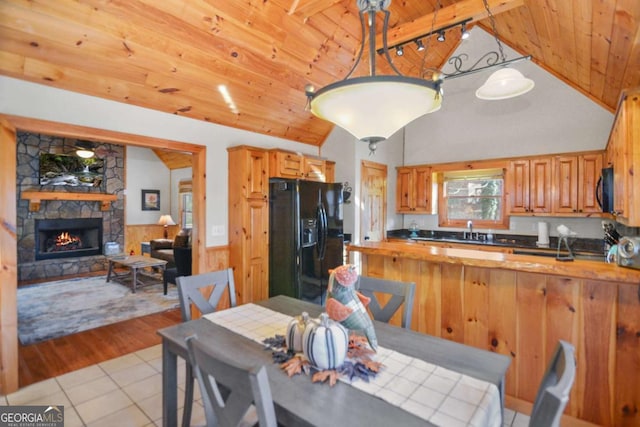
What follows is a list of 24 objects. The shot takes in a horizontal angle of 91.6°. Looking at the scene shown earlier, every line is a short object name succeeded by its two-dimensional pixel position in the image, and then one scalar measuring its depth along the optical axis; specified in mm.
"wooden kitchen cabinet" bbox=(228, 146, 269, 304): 3611
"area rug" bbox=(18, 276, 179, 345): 3664
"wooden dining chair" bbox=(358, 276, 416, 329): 1852
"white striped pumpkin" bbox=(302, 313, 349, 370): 1186
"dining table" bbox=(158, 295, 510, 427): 972
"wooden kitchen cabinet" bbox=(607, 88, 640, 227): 1861
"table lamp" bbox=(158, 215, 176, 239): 7770
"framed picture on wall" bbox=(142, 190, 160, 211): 7859
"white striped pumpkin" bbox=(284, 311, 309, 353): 1346
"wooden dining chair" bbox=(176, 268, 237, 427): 2006
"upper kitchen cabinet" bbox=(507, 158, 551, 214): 4188
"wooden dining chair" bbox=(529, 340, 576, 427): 719
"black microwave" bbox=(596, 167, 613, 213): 2996
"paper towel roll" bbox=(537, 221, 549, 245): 4285
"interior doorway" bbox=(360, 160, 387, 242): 4789
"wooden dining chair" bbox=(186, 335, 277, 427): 864
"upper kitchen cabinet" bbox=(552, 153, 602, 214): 3859
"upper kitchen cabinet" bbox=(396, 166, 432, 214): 5254
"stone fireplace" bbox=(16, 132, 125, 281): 5969
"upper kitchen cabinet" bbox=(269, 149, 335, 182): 3828
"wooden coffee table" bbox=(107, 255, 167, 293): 5195
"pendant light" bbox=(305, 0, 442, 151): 1221
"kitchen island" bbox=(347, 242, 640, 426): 1764
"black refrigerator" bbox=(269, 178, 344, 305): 3707
